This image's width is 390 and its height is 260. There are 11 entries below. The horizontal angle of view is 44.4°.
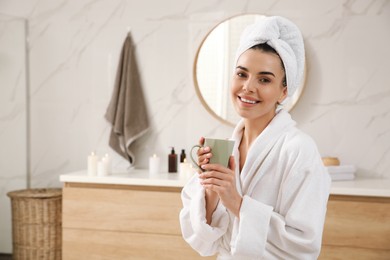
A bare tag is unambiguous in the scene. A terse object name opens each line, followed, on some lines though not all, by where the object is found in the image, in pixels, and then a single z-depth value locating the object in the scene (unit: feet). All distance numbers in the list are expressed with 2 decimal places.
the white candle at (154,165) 10.02
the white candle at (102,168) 9.66
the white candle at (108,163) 9.80
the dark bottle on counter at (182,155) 10.11
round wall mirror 10.20
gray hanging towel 10.54
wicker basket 9.94
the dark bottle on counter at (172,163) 10.30
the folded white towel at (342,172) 9.06
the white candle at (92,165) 9.72
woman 4.27
